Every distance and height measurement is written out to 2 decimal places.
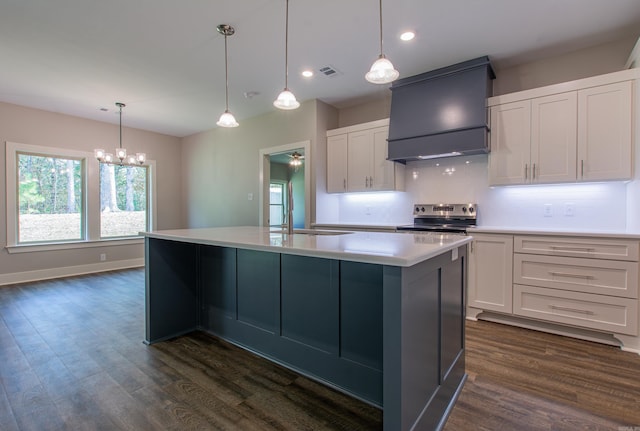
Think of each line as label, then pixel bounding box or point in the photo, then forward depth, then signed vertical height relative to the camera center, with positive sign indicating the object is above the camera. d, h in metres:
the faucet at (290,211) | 2.44 -0.01
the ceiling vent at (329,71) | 3.49 +1.62
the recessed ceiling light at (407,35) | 2.77 +1.61
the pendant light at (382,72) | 1.99 +0.92
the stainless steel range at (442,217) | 3.51 -0.09
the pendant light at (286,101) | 2.40 +0.86
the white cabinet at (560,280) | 2.47 -0.62
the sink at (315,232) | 2.44 -0.18
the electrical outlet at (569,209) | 3.11 +0.01
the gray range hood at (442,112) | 3.21 +1.11
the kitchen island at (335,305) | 1.28 -0.61
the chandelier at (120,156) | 4.39 +0.80
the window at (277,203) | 8.98 +0.21
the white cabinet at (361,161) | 4.03 +0.68
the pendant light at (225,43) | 2.71 +1.62
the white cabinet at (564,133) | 2.66 +0.73
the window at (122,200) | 5.71 +0.19
